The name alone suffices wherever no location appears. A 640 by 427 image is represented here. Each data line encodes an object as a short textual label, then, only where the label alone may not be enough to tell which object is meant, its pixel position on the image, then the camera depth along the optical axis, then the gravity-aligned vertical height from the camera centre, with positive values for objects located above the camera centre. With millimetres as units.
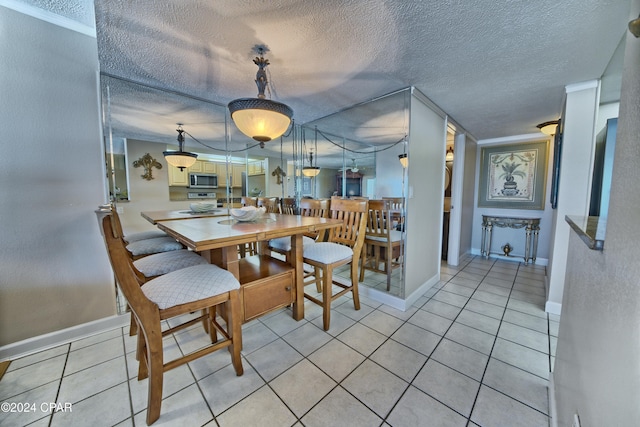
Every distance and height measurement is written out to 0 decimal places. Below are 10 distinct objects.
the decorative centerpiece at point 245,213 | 1720 -143
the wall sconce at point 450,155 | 4277 +787
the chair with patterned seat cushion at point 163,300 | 971 -534
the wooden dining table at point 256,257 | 1279 -408
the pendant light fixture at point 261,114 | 1417 +529
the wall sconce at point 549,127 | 2799 +894
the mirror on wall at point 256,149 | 2091 +613
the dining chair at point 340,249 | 1843 -478
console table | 3521 -478
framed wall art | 3506 +339
